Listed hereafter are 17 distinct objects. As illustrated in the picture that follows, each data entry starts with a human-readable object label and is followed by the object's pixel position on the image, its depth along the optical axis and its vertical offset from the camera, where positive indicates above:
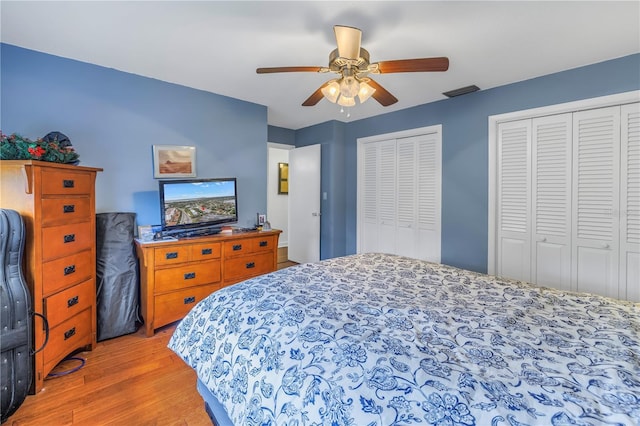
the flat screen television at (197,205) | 2.73 +0.02
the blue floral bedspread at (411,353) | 0.76 -0.50
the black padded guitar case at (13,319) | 1.55 -0.63
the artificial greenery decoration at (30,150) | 1.76 +0.37
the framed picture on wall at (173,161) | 2.89 +0.48
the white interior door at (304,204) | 4.67 +0.05
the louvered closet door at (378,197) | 4.00 +0.15
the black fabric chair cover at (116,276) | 2.46 -0.61
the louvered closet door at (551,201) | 2.67 +0.05
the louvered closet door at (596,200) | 2.44 +0.06
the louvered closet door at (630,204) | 2.35 +0.02
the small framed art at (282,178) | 6.37 +0.66
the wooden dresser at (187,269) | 2.52 -0.60
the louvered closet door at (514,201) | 2.89 +0.06
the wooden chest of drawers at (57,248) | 1.75 -0.27
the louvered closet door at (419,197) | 3.55 +0.13
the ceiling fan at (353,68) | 1.68 +0.90
